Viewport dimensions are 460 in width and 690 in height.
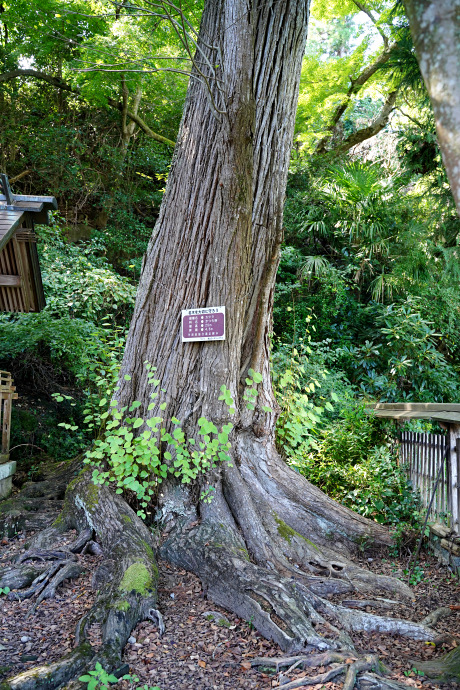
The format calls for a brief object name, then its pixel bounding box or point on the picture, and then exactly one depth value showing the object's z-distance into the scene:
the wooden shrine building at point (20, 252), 5.00
